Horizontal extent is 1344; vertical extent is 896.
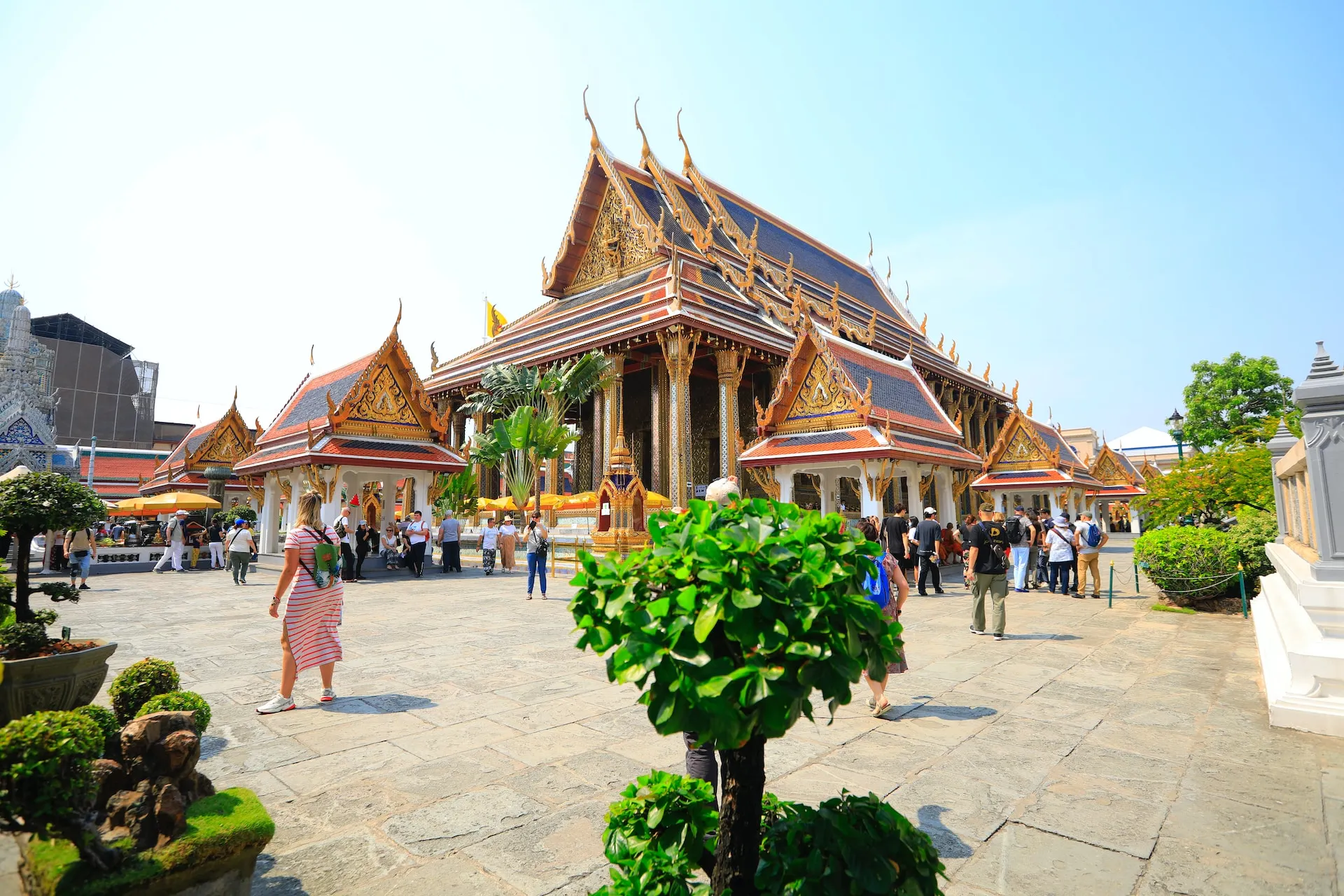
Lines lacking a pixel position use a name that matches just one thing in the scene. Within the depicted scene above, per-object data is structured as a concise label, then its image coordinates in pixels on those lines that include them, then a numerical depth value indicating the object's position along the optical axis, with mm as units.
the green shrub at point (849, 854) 1337
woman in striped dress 4172
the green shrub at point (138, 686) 2787
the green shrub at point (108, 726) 2146
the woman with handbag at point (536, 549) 9914
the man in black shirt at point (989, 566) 6457
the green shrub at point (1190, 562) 8125
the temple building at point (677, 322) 17797
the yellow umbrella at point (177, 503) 17359
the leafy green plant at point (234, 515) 19744
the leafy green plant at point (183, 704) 2562
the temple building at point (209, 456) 24438
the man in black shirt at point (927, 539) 10336
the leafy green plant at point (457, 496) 22219
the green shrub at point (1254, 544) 8227
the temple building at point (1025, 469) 16516
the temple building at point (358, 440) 13711
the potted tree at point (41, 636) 2914
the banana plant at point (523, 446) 18453
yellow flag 29922
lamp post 25922
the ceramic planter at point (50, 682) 2873
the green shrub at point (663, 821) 1555
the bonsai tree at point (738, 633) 1238
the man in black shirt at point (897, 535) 9883
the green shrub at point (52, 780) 1583
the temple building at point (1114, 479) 27016
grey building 43688
